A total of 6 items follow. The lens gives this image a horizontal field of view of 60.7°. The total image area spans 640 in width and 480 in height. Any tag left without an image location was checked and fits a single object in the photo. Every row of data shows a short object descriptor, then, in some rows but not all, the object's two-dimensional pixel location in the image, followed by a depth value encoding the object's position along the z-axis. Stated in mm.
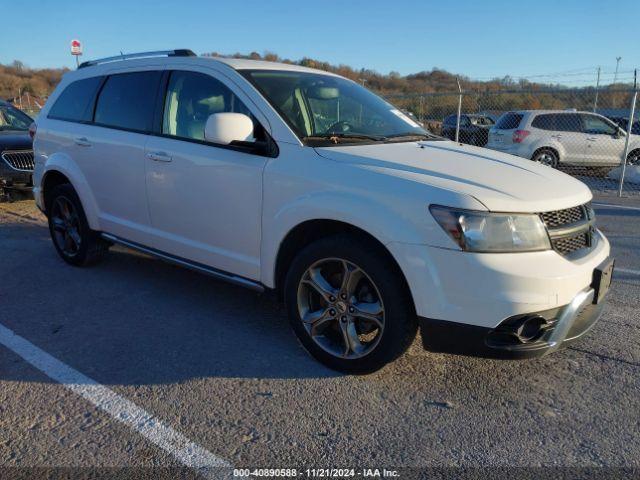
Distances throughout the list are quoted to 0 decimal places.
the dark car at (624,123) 15736
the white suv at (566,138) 13383
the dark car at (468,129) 18016
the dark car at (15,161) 8562
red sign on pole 12189
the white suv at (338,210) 2707
